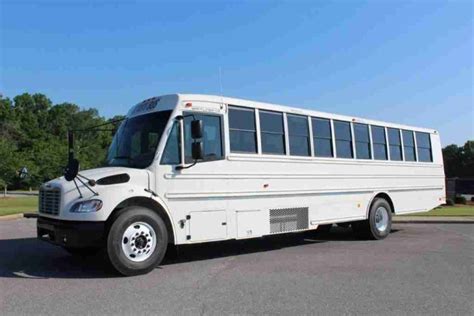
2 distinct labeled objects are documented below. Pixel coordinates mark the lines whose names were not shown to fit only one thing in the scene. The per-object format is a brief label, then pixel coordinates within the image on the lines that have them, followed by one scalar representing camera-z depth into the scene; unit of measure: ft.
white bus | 27.73
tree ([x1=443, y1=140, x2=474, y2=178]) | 336.29
